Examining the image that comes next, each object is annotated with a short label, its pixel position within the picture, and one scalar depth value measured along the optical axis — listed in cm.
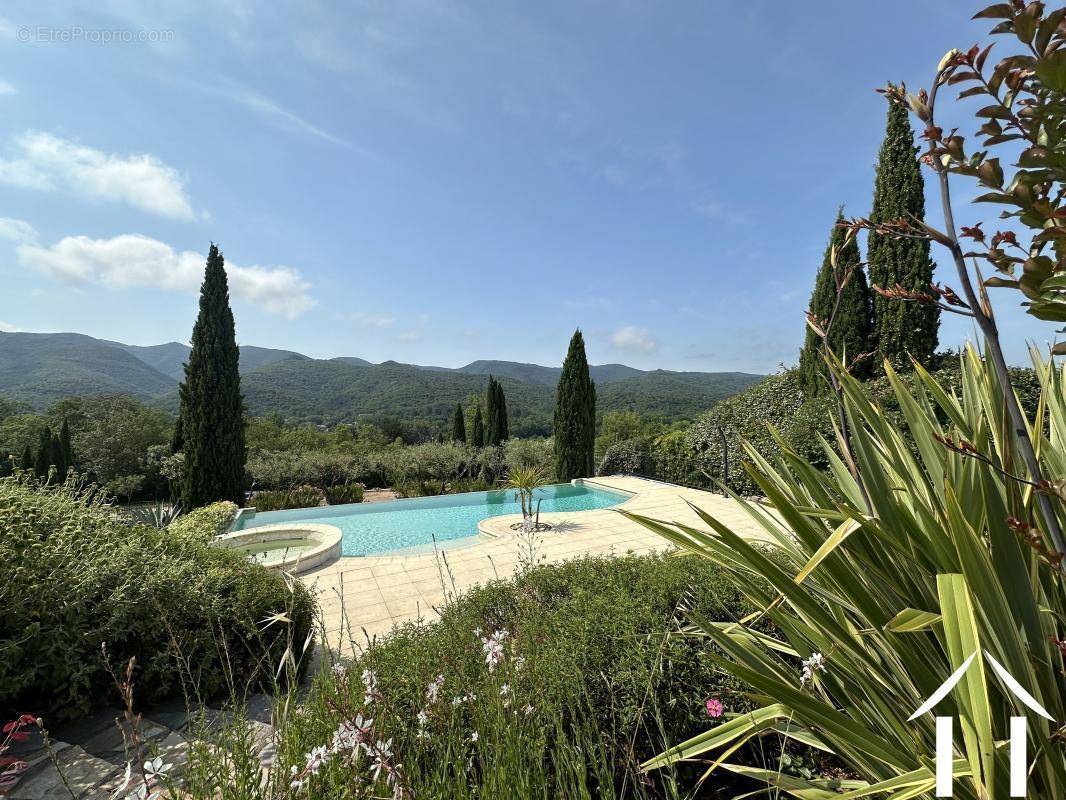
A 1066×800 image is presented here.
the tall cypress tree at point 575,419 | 1399
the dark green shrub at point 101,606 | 229
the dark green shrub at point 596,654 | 176
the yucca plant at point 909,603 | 87
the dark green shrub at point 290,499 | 1150
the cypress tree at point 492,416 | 1781
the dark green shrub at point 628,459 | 1359
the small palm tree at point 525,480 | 772
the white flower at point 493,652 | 145
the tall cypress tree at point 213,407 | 1005
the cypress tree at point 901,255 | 855
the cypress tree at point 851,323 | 927
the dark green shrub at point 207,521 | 477
